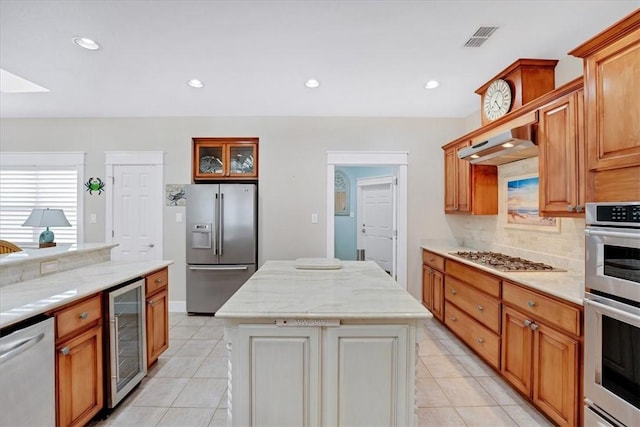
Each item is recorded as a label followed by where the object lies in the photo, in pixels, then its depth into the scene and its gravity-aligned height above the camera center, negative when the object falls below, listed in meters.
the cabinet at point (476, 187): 3.41 +0.28
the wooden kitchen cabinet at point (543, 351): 1.70 -0.88
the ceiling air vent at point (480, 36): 2.22 +1.32
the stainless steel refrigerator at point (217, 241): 3.80 -0.35
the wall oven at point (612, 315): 1.37 -0.49
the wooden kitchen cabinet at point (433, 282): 3.48 -0.84
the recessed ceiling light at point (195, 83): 3.11 +1.33
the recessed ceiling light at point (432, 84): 3.12 +1.32
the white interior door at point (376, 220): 5.50 -0.14
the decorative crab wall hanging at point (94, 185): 4.10 +0.37
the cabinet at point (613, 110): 1.46 +0.52
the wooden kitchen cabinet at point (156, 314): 2.42 -0.83
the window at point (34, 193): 4.14 +0.27
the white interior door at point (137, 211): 4.09 +0.02
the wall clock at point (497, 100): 2.77 +1.06
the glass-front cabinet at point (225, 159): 4.10 +0.72
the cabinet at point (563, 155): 1.95 +0.39
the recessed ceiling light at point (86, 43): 2.36 +1.33
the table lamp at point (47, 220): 3.35 -0.08
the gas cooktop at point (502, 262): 2.44 -0.44
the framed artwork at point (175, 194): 4.08 +0.24
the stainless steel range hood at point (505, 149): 2.32 +0.54
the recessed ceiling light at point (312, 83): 3.11 +1.32
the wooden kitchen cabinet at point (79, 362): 1.59 -0.83
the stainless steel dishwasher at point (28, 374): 1.28 -0.72
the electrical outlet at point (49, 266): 2.06 -0.37
